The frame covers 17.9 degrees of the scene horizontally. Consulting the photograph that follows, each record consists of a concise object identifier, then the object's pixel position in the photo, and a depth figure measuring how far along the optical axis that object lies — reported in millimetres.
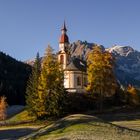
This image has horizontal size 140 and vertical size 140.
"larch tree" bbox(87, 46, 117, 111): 96812
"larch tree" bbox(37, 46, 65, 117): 92688
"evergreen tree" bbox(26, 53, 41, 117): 94500
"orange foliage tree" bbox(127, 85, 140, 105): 116350
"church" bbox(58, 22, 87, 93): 116938
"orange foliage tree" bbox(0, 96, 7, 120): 109875
